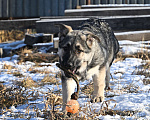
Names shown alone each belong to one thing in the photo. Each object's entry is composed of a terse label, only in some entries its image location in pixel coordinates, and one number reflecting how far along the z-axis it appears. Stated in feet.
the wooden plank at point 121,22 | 51.03
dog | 19.13
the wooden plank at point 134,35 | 48.93
